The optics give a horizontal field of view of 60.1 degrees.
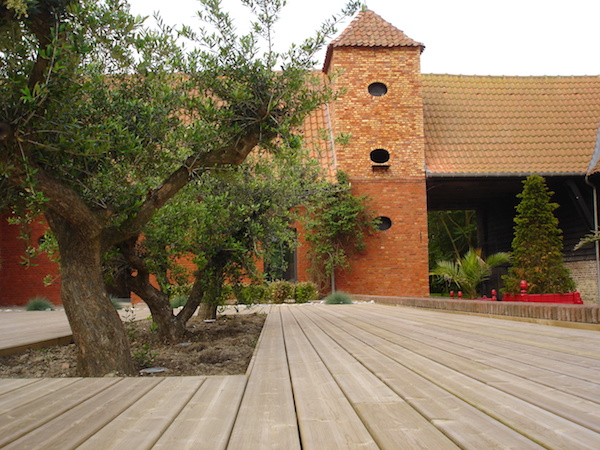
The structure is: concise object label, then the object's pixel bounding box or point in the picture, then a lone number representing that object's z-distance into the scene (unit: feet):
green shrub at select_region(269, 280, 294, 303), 40.24
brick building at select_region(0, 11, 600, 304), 45.88
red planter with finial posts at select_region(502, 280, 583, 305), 33.22
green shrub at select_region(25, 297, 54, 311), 38.81
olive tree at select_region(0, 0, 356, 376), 9.95
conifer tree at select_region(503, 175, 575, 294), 37.73
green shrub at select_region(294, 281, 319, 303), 40.00
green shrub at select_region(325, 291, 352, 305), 37.22
